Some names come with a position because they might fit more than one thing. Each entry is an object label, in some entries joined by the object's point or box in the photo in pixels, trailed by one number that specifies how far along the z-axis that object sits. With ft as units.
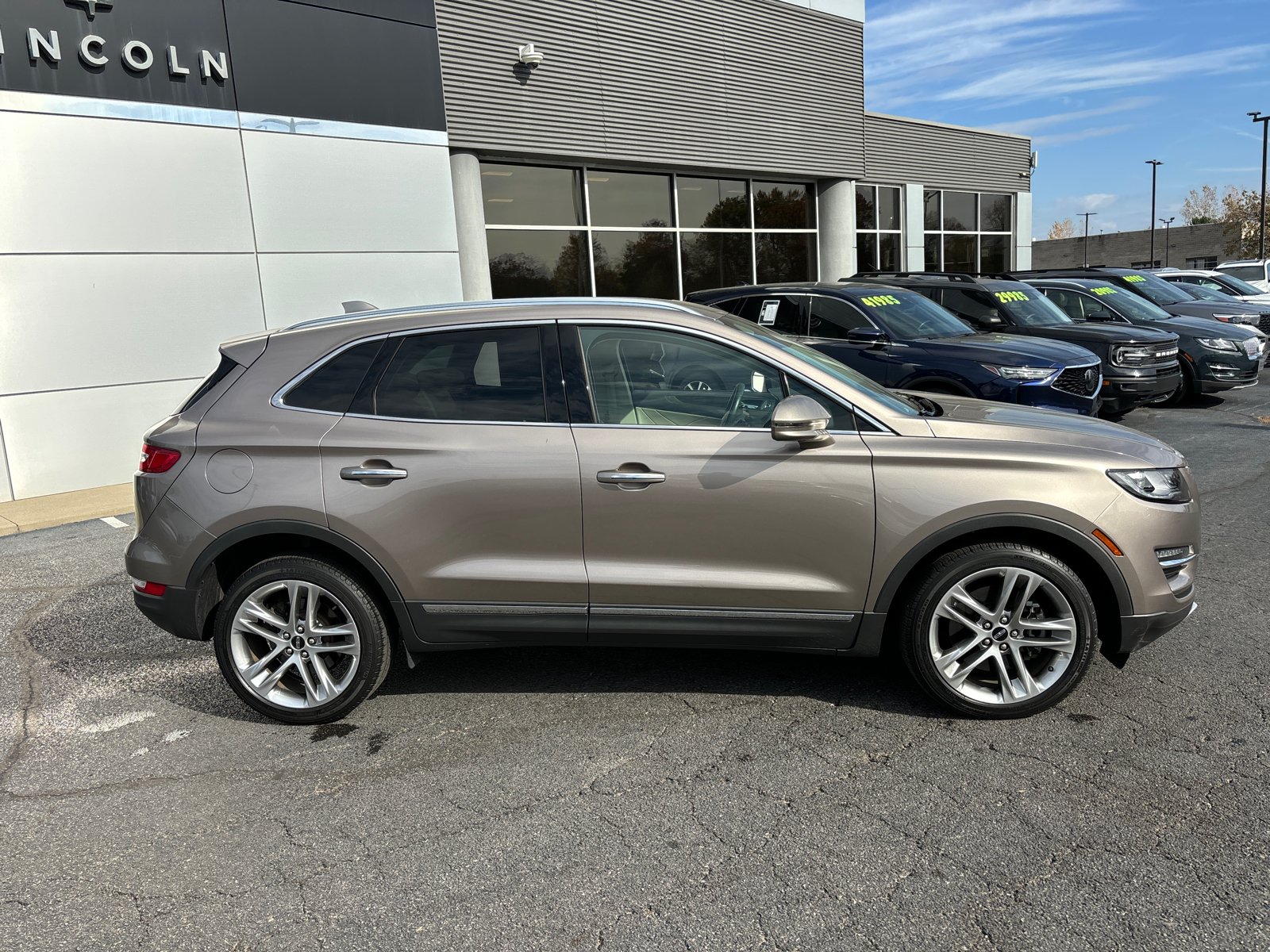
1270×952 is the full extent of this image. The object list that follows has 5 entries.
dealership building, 31.50
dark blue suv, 28.25
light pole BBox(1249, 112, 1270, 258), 130.21
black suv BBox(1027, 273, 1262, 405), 41.57
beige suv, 11.98
